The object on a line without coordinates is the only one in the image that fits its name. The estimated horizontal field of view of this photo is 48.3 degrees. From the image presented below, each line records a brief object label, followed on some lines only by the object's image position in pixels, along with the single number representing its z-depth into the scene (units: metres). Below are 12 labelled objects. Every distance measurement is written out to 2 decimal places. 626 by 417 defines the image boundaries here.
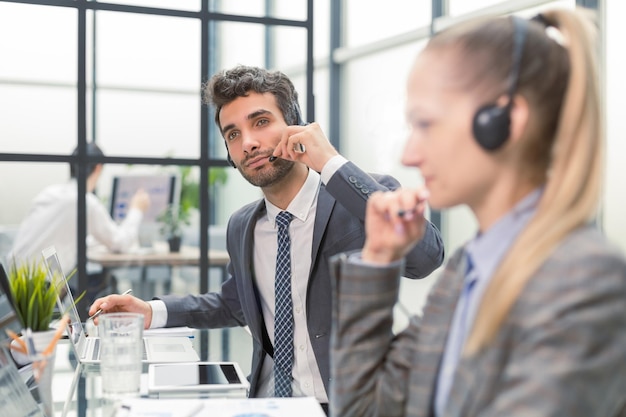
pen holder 1.17
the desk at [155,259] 3.50
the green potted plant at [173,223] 3.84
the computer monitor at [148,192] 3.70
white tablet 1.30
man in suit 1.65
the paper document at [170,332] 1.86
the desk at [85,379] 1.29
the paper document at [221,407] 1.14
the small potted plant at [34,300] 1.22
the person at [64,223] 3.21
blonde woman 0.75
